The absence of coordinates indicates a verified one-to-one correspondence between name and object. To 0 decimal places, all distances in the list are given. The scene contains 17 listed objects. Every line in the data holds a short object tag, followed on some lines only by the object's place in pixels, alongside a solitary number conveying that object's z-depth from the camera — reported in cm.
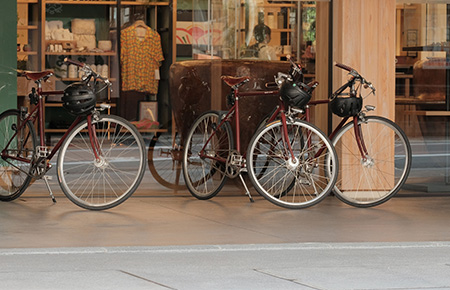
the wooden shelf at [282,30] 1467
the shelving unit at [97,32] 1441
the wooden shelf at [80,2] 1447
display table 1471
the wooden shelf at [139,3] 1481
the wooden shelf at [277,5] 1461
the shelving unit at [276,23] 1461
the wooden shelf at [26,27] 1439
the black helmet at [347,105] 1305
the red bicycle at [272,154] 1292
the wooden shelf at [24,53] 1443
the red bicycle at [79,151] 1260
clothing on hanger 1488
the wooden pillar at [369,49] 1403
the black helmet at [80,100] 1255
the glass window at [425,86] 1501
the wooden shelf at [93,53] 1475
